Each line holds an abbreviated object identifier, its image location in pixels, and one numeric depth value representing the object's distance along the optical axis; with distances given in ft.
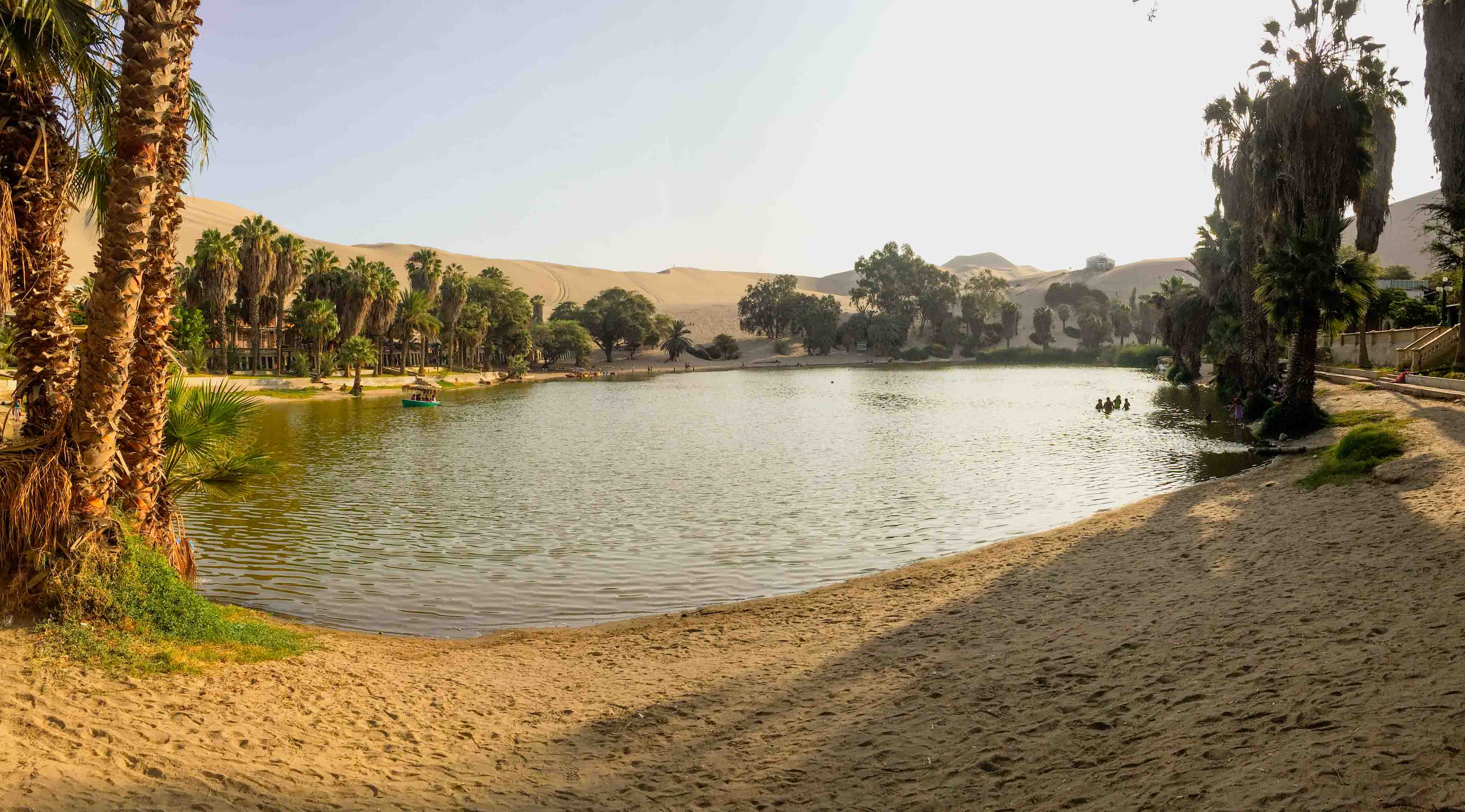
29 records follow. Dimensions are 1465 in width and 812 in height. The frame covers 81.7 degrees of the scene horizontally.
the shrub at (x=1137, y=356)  362.53
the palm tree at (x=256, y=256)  214.48
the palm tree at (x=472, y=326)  310.86
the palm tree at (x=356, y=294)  237.66
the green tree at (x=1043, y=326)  503.20
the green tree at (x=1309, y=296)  91.15
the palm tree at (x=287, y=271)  223.51
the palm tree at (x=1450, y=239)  100.83
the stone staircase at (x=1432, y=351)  123.03
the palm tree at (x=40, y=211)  27.71
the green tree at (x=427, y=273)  309.42
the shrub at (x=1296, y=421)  92.84
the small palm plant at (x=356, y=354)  225.97
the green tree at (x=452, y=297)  291.99
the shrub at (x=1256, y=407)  121.60
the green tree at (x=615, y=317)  446.60
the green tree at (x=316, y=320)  226.79
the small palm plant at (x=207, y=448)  32.89
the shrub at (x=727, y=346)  514.68
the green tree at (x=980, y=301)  507.71
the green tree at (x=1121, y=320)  491.31
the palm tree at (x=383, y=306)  247.29
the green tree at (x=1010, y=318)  506.07
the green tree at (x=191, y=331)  185.16
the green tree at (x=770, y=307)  538.88
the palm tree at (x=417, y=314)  266.98
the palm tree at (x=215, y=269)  203.00
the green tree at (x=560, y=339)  398.62
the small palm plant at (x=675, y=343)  476.54
